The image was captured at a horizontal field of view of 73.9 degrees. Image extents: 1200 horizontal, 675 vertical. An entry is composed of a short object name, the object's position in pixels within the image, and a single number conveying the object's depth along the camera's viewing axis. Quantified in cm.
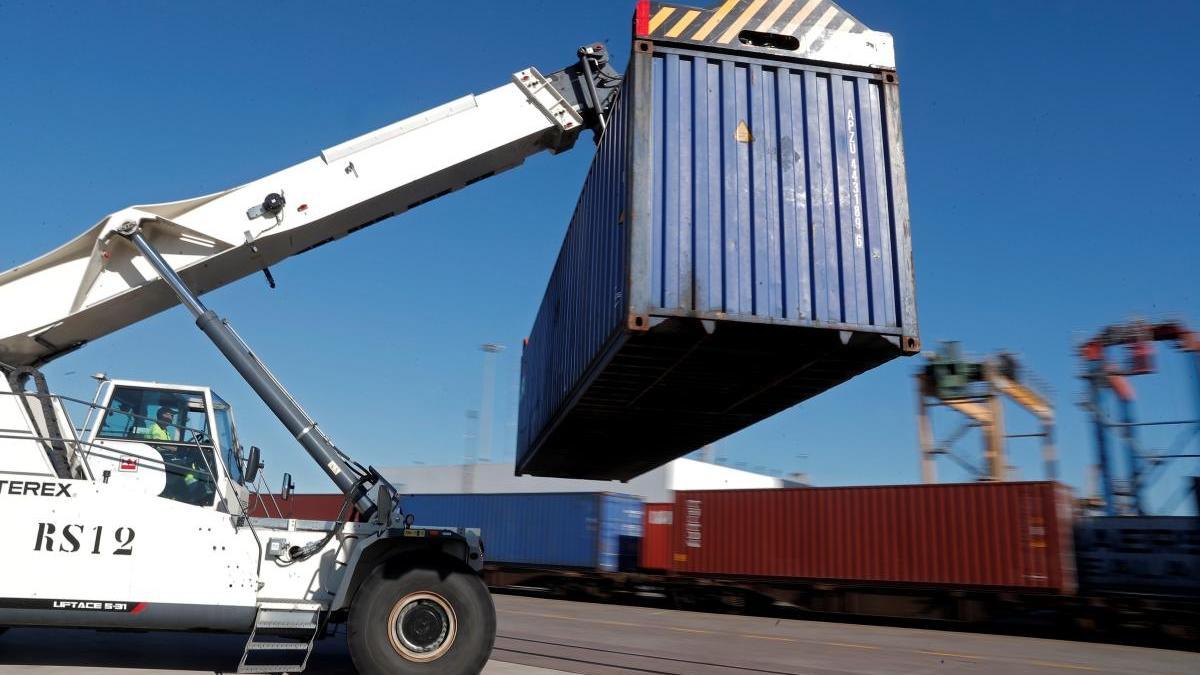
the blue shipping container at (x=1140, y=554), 1586
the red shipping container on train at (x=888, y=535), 1588
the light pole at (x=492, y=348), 4694
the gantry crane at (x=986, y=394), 2409
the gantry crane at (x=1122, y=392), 2097
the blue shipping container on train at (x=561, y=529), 2277
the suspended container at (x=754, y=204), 732
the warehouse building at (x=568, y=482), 4797
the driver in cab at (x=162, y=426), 775
